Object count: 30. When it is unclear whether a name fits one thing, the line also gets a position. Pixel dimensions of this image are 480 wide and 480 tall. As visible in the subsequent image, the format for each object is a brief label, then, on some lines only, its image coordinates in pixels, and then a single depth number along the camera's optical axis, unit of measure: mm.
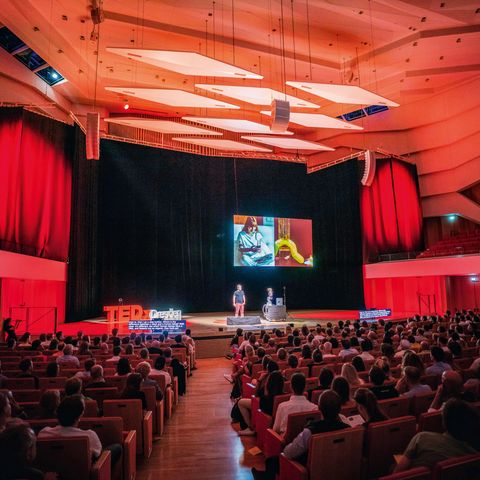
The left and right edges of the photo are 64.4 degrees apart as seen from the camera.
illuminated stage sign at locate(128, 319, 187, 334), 10062
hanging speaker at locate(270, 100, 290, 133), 7680
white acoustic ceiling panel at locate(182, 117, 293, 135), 11105
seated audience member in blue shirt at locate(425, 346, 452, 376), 4473
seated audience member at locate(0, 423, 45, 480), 2002
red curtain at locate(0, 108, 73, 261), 10883
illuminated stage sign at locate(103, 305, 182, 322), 13195
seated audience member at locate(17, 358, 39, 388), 4715
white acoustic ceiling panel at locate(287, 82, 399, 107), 8812
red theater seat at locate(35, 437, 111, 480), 2410
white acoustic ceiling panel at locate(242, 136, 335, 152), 12818
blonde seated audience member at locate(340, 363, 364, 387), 4070
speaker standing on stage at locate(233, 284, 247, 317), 13633
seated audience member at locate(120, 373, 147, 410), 3873
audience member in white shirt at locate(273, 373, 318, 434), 3189
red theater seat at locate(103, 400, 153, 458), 3617
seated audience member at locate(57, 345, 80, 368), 5380
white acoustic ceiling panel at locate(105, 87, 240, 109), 9383
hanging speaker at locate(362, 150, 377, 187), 11367
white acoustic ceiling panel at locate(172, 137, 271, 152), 13719
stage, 10945
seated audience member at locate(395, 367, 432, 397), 3656
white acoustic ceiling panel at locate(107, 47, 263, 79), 7496
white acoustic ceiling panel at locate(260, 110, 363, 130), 10841
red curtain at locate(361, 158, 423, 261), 17938
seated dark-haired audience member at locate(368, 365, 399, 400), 3473
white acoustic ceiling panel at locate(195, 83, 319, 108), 9305
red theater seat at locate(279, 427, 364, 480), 2379
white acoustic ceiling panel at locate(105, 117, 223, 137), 11469
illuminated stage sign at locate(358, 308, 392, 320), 13049
